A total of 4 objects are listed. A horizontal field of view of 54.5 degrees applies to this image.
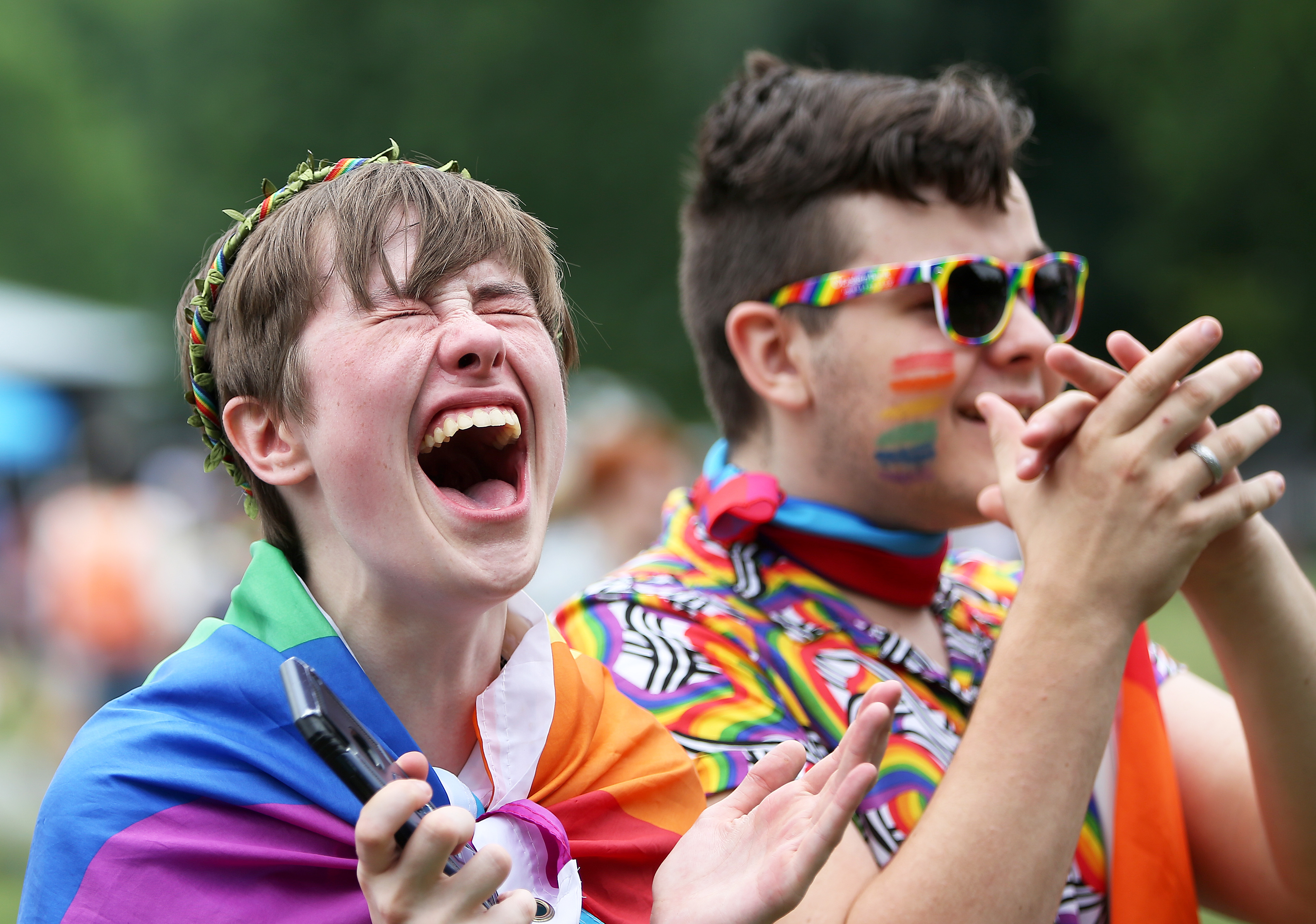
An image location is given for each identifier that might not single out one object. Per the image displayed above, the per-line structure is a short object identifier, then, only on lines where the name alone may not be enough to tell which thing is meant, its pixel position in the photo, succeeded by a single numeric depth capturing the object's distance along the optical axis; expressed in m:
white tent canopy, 22.83
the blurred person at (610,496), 6.93
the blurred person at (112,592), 8.71
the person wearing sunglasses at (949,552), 1.97
